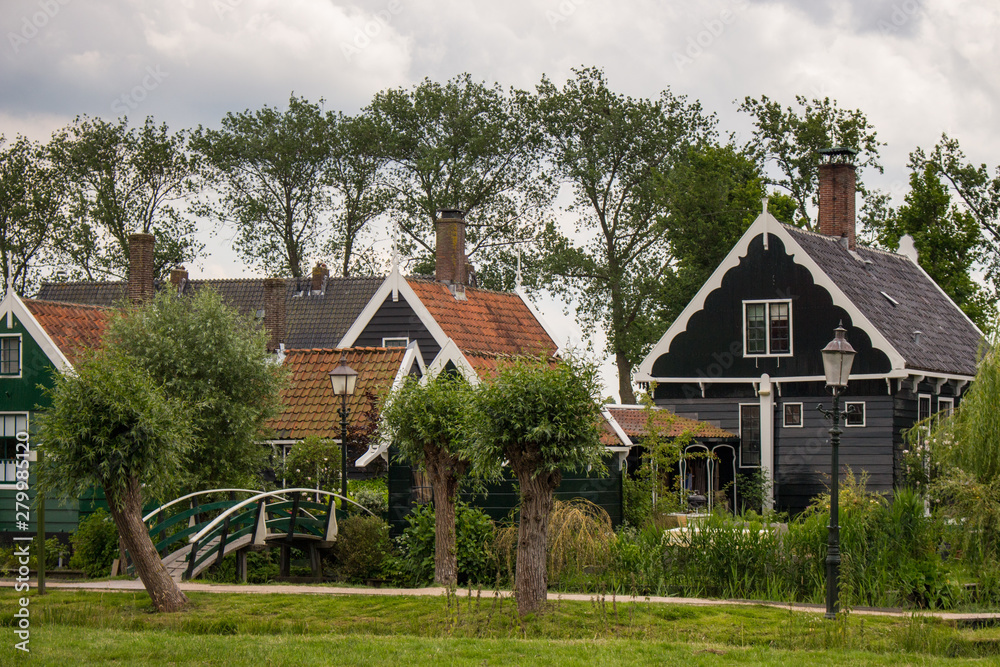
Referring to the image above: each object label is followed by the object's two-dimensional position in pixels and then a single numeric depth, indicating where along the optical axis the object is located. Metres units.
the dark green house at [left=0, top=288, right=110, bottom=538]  25.39
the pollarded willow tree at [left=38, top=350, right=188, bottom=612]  16.61
